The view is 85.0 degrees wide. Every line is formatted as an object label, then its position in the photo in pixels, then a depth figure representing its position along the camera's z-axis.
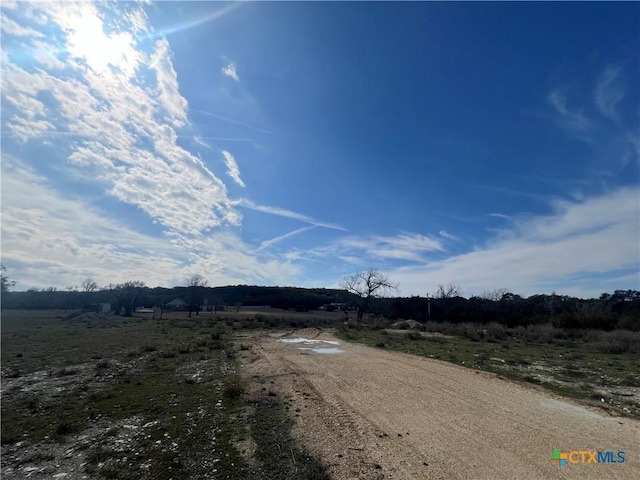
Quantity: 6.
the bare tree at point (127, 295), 80.94
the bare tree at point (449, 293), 89.75
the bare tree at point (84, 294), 93.97
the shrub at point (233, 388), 11.34
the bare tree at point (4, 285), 73.62
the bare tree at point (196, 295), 84.62
